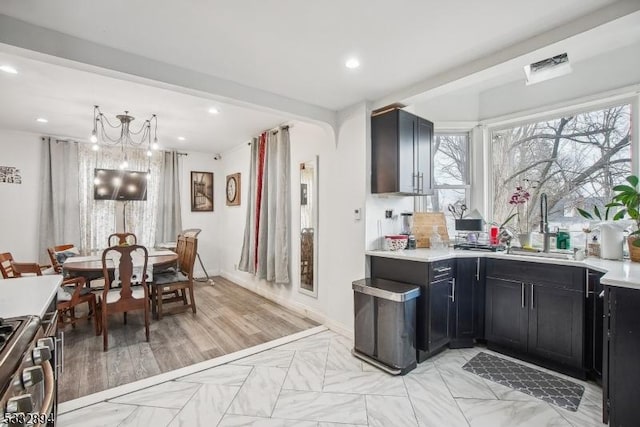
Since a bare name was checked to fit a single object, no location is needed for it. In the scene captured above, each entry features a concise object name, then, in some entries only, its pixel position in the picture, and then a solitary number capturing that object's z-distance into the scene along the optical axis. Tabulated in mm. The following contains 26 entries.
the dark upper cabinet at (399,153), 2936
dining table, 3207
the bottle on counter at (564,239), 2855
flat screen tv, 4918
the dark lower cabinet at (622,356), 1680
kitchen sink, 2590
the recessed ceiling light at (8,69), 2497
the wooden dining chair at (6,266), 2829
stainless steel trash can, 2465
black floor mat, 2119
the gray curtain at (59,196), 4586
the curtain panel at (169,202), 5566
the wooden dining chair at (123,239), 4485
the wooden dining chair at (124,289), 2990
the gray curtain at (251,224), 4750
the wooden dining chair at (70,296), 2980
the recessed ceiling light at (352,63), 2328
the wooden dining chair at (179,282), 3734
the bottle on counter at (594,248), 2627
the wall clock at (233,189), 5574
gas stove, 757
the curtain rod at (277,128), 4172
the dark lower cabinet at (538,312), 2342
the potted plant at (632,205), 2354
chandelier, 3721
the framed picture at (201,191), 6004
